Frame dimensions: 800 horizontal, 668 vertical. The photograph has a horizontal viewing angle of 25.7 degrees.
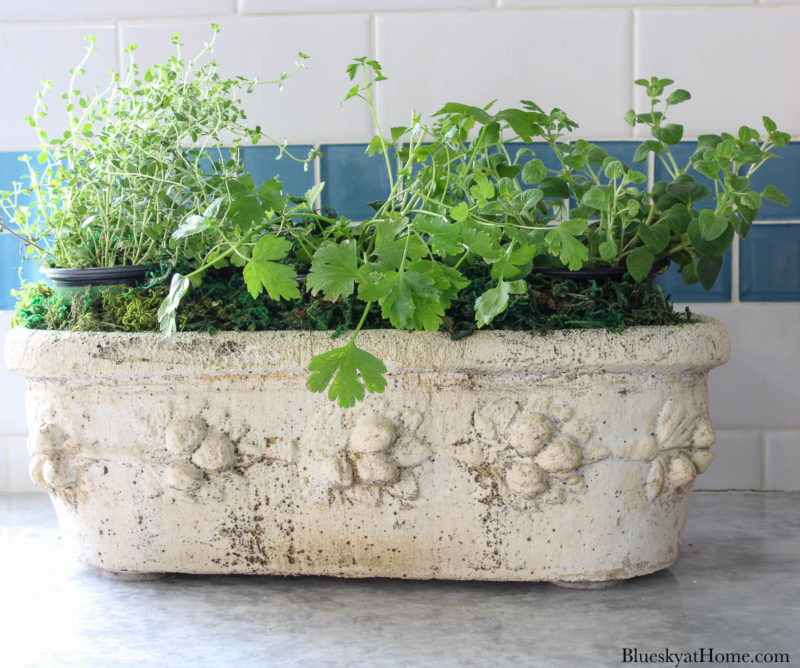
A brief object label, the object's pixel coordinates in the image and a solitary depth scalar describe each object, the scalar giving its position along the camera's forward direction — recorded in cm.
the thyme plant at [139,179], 87
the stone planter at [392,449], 84
